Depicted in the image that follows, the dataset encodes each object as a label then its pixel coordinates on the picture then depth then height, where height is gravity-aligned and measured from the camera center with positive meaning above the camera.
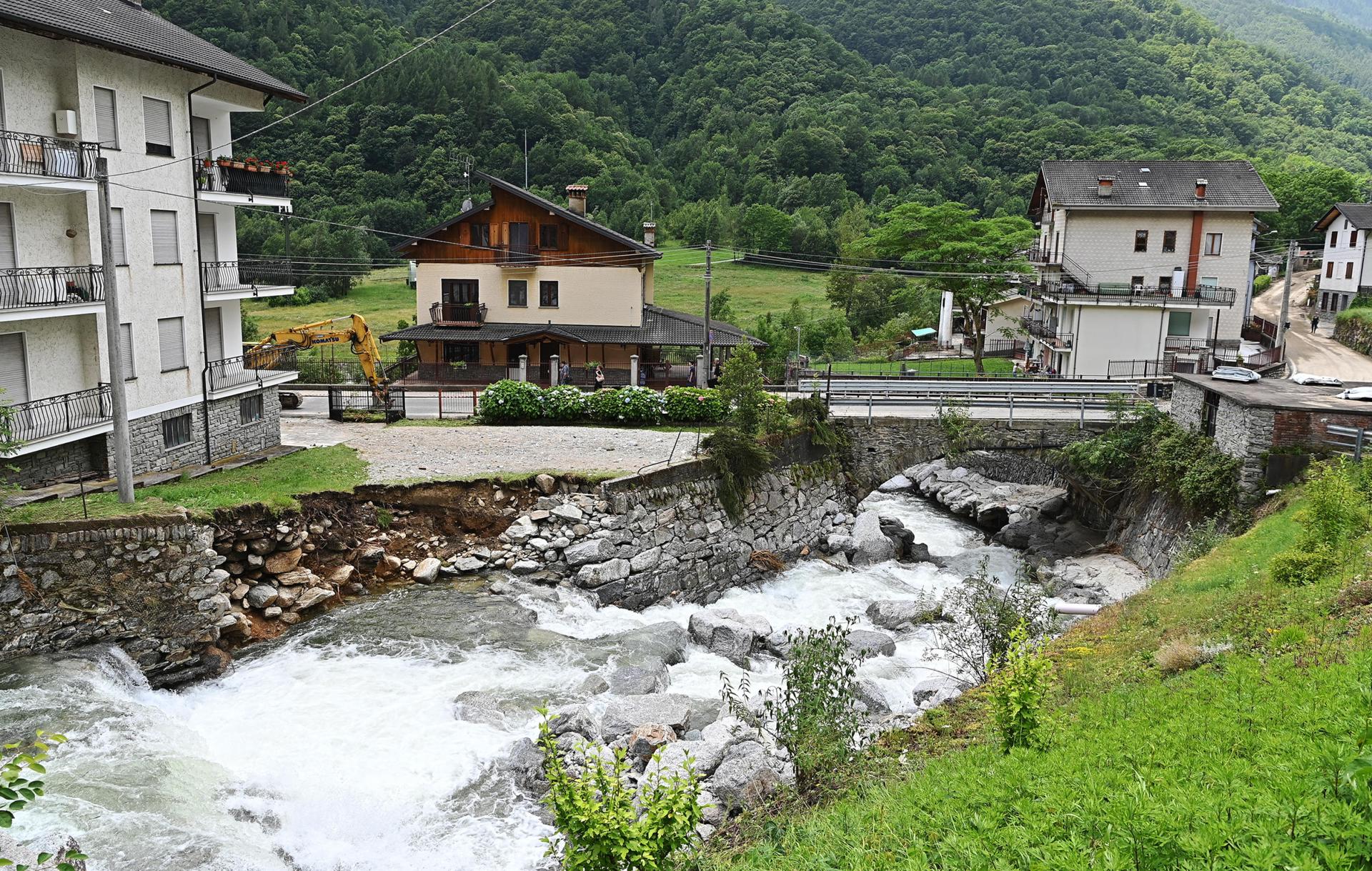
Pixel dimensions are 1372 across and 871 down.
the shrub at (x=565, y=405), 30.88 -3.41
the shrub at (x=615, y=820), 7.52 -4.25
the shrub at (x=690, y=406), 30.66 -3.33
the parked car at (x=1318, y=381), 29.27 -1.98
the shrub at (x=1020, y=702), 9.83 -4.16
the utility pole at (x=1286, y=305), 39.07 +0.50
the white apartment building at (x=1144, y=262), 46.50 +2.71
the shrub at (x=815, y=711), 11.98 -5.56
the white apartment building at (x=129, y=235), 19.00 +1.32
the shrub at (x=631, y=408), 30.78 -3.46
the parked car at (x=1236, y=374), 29.08 -1.83
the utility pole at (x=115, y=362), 17.92 -1.38
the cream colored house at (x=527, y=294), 42.56 +0.31
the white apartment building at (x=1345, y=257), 57.12 +3.88
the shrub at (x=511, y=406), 30.88 -3.48
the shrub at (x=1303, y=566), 14.52 -3.91
